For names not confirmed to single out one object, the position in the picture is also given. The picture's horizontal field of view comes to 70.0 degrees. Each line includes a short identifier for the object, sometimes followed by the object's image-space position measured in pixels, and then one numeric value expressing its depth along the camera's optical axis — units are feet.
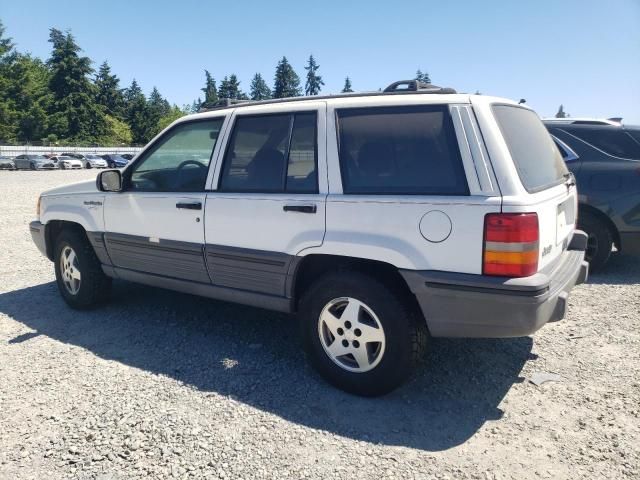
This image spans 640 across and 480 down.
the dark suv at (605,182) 17.02
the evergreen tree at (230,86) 351.46
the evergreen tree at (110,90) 270.46
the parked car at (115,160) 135.81
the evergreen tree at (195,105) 373.65
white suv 8.51
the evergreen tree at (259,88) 438.61
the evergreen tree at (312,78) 355.97
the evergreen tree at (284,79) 322.75
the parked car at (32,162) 116.67
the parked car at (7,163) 115.65
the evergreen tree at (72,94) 217.15
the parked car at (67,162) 124.98
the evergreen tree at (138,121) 270.46
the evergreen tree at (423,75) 324.97
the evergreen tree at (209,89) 370.12
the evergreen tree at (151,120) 270.87
